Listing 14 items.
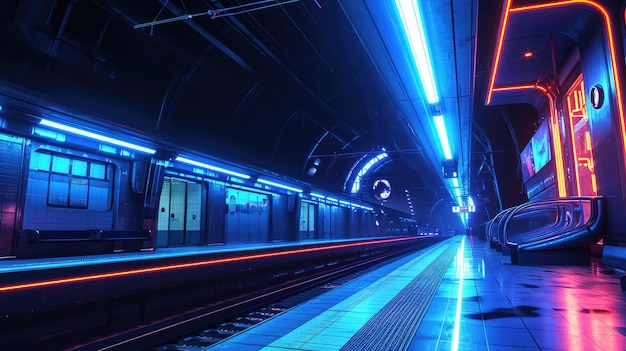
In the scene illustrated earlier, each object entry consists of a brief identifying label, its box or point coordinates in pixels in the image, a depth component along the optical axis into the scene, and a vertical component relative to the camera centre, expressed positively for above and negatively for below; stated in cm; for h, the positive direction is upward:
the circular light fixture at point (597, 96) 824 +288
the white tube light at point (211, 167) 1274 +229
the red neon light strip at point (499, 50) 907 +508
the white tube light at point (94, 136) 889 +241
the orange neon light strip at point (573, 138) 1174 +280
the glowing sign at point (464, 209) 3769 +195
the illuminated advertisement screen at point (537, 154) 1419 +314
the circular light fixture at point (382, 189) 2840 +299
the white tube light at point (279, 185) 1738 +223
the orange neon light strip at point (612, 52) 747 +352
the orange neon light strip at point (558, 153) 1288 +254
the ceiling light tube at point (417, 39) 521 +304
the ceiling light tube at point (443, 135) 1104 +316
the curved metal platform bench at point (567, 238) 882 -27
